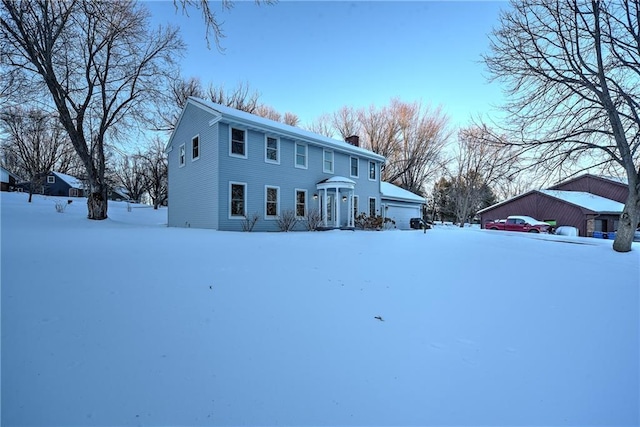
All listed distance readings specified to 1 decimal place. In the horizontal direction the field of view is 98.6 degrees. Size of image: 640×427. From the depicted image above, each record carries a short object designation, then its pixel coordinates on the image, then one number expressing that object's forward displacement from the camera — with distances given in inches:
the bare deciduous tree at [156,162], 1121.4
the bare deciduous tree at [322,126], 1178.6
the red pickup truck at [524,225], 816.3
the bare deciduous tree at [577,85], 328.2
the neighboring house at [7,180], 1407.1
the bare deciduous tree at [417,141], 1091.9
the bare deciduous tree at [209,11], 166.9
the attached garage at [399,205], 802.8
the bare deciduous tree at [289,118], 1114.7
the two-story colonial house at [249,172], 462.9
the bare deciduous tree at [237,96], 1022.4
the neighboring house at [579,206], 876.6
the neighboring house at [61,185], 1418.6
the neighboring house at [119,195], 1733.1
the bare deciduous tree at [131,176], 1442.5
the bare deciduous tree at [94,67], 412.8
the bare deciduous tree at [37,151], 1128.8
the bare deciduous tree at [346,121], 1152.8
